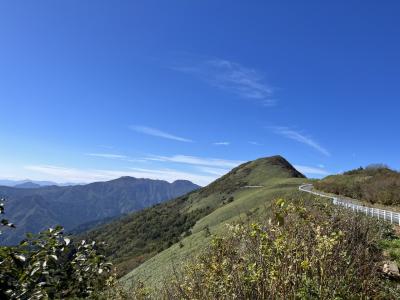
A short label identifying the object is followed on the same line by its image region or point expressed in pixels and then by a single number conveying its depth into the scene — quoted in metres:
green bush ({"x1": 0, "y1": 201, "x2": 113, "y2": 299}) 4.09
